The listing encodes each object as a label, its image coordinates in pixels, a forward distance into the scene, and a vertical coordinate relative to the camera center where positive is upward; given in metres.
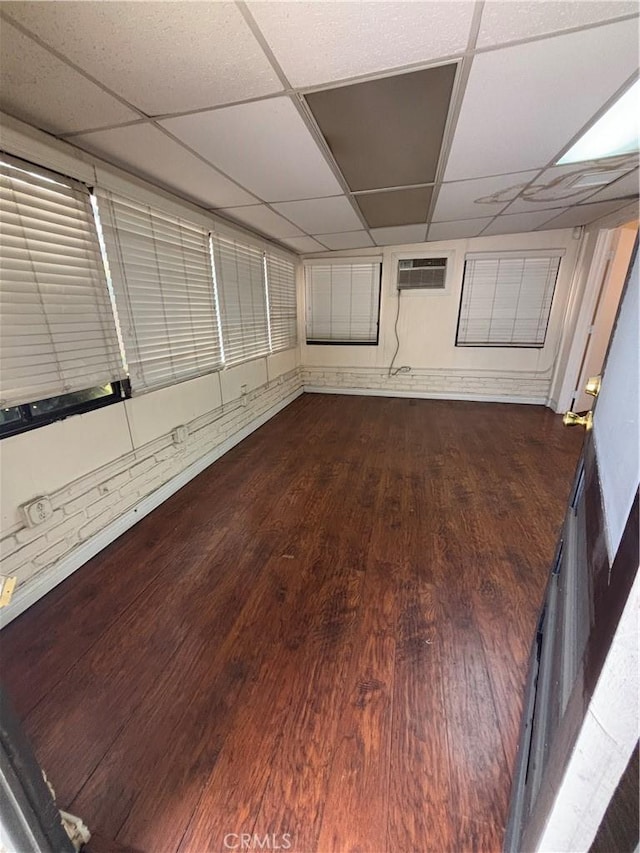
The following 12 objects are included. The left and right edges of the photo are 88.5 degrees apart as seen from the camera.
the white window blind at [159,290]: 2.14 +0.17
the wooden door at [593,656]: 0.44 -0.54
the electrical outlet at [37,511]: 1.63 -0.94
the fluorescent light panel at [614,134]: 1.53 +0.91
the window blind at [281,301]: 4.37 +0.16
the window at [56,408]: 1.58 -0.48
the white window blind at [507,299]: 4.51 +0.17
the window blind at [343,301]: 5.06 +0.17
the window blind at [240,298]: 3.22 +0.16
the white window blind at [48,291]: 1.53 +0.11
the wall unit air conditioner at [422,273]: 4.77 +0.53
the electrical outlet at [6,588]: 0.66 -0.53
